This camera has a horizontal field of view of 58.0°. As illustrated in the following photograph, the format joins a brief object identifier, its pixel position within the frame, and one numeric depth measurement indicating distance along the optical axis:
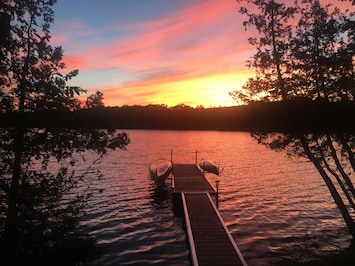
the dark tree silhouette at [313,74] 15.72
